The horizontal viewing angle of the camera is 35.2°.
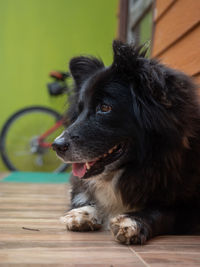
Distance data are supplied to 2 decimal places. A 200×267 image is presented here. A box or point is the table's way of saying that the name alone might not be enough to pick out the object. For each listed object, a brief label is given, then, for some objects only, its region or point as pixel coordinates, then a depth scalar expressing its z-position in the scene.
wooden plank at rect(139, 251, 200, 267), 1.07
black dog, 1.52
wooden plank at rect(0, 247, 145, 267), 1.05
